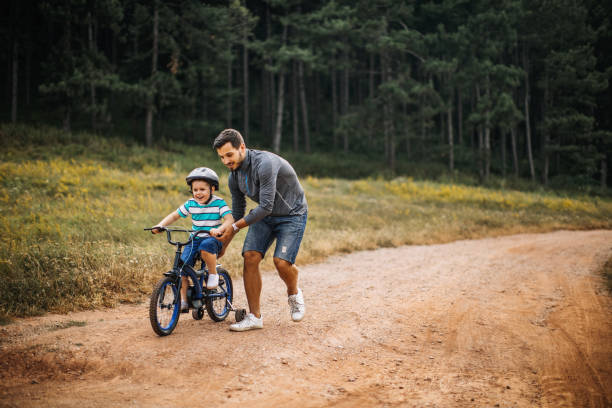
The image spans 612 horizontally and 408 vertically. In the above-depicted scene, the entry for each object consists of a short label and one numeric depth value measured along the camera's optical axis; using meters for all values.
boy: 4.67
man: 4.48
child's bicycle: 4.38
